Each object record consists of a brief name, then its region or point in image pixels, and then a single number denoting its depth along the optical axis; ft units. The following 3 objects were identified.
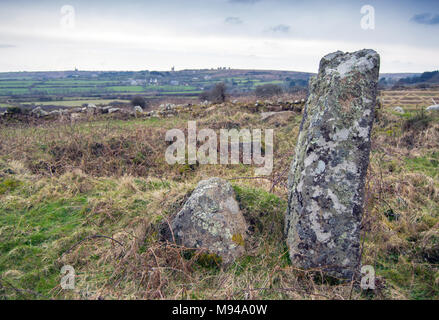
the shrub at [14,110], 48.97
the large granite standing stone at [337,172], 10.50
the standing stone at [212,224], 12.05
